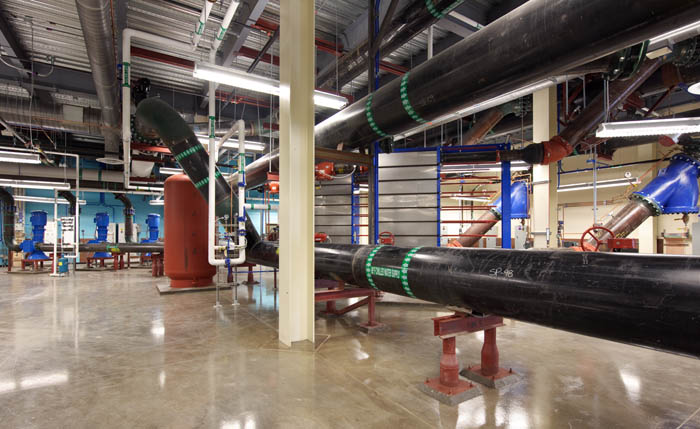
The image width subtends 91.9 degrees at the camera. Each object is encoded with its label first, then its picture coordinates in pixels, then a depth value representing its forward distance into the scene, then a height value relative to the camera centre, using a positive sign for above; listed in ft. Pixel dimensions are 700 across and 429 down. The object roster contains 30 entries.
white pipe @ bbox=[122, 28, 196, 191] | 18.21 +8.80
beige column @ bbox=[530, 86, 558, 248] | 23.98 +2.37
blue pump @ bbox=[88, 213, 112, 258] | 44.45 -1.52
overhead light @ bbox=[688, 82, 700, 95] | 12.62 +4.75
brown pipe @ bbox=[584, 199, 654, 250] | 22.84 -0.28
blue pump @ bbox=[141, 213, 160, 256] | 50.01 -1.43
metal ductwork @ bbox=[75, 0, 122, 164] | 13.73 +8.11
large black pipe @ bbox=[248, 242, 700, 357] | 5.78 -1.60
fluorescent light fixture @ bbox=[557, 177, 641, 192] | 31.19 +2.78
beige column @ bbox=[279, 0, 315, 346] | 12.81 +1.53
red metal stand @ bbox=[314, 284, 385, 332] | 15.34 -3.74
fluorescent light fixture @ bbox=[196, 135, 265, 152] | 25.72 +5.61
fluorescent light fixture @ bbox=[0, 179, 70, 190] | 31.27 +3.01
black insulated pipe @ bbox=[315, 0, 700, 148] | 7.02 +4.19
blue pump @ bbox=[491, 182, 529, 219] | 29.47 +0.90
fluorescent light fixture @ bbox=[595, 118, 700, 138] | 15.09 +3.95
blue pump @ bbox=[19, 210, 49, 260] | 38.19 -2.56
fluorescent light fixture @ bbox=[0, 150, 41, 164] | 23.73 +4.24
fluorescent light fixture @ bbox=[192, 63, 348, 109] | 13.67 +5.80
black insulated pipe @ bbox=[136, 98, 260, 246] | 19.12 +4.31
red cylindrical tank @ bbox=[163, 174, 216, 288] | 24.13 -1.11
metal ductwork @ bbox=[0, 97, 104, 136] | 23.81 +7.24
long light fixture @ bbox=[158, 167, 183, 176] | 35.78 +4.81
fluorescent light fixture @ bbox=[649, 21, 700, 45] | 10.74 +6.13
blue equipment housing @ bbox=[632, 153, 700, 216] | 22.11 +1.56
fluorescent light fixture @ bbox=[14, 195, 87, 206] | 37.49 +1.89
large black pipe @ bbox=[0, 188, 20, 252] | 39.55 -0.38
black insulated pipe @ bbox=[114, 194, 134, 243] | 48.34 -0.22
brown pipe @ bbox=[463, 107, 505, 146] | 27.66 +7.50
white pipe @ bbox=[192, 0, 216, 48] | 14.30 +8.81
